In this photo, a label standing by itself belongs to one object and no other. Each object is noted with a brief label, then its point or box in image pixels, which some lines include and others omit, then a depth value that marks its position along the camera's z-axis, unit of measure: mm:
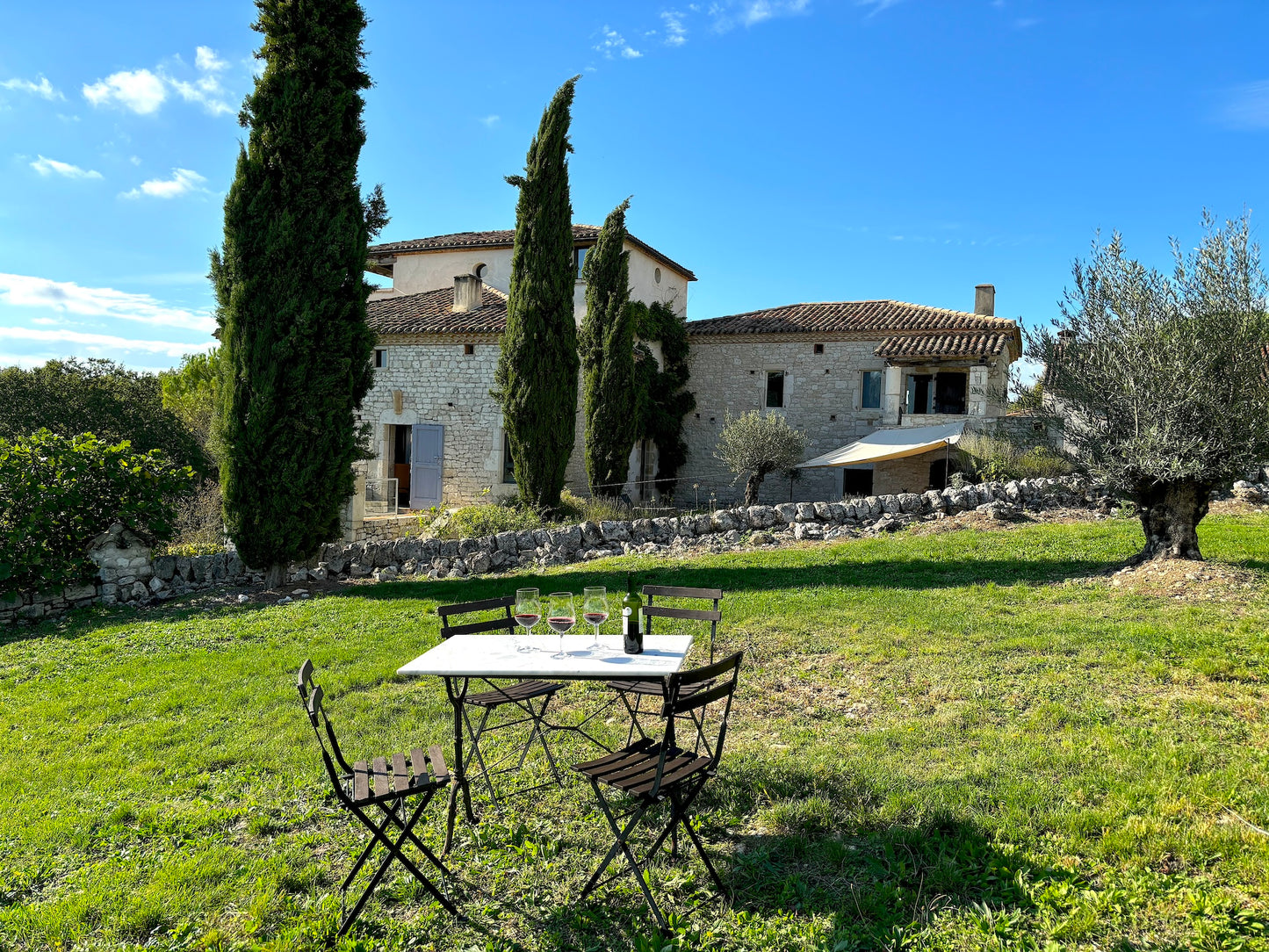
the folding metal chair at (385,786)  3172
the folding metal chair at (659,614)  4180
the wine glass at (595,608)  4043
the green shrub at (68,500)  9453
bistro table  3469
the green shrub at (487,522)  14133
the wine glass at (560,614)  3977
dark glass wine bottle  3826
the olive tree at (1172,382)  7703
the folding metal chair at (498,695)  4262
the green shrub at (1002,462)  13914
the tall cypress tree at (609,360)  18531
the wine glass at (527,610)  4090
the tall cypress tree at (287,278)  10570
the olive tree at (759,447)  18984
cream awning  16866
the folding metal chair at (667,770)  3180
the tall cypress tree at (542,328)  15750
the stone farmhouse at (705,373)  19656
